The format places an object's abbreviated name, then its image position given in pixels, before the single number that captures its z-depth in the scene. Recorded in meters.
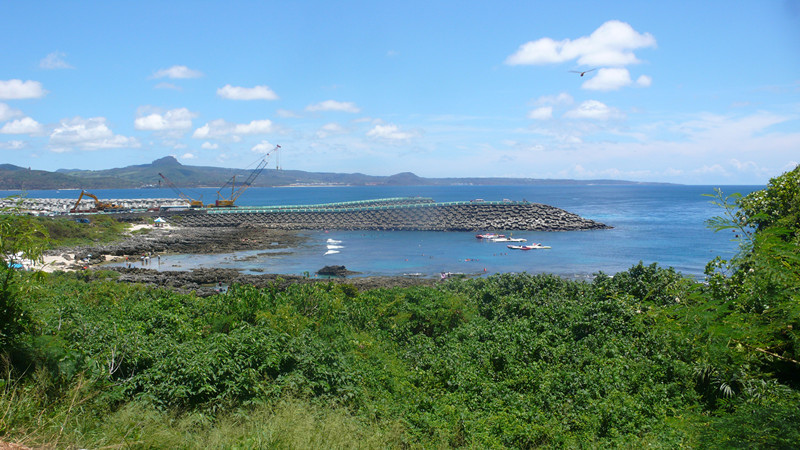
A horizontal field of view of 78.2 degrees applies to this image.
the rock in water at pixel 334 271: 36.31
